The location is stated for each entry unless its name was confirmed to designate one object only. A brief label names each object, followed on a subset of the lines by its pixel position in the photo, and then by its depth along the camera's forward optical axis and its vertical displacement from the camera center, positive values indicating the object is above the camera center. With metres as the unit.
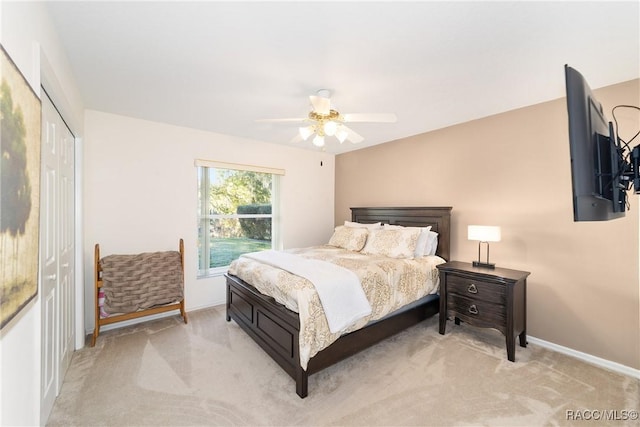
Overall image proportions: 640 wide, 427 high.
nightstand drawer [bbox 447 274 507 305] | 2.59 -0.76
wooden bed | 2.12 -1.06
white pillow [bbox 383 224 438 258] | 3.38 -0.37
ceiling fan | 2.31 +0.85
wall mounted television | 1.16 +0.26
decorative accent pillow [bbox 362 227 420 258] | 3.30 -0.36
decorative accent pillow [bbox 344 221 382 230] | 4.05 -0.17
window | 3.87 +0.03
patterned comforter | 2.03 -0.67
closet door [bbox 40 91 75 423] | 1.66 -0.29
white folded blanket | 2.13 -0.64
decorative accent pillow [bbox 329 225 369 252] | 3.79 -0.35
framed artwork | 0.88 +0.09
